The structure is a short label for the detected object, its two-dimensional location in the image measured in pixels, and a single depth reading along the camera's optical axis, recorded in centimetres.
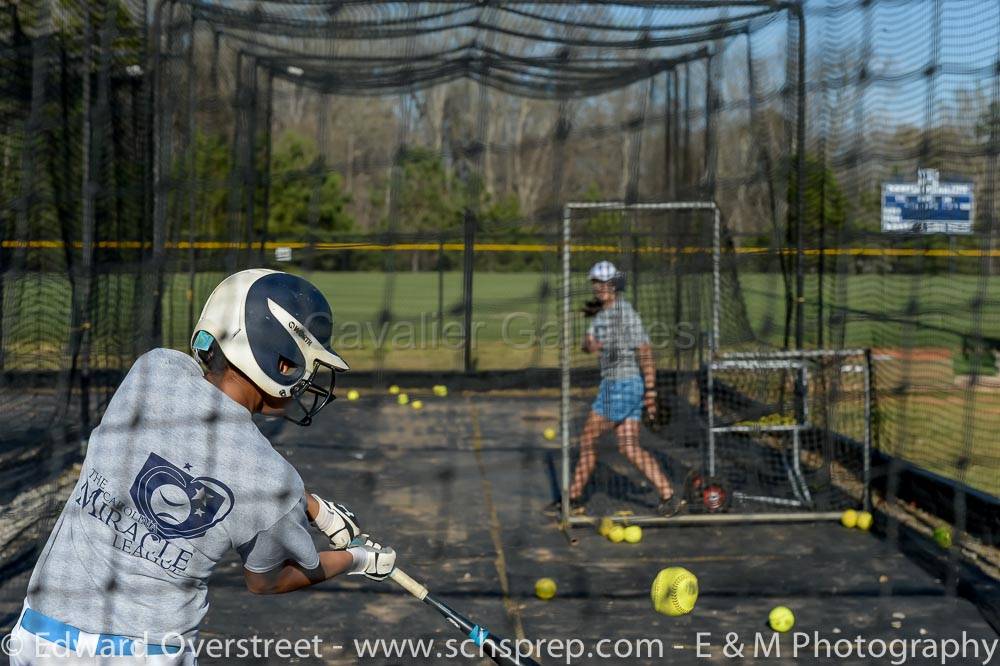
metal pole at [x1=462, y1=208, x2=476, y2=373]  1162
